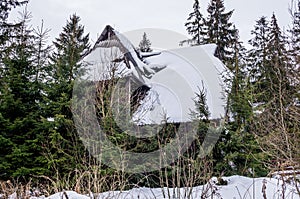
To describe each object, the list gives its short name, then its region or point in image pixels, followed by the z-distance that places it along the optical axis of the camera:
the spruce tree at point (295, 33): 13.48
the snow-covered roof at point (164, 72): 18.34
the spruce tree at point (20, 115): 15.30
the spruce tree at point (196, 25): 44.97
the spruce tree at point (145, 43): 65.31
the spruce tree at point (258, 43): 40.92
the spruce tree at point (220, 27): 43.37
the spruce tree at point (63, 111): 15.04
